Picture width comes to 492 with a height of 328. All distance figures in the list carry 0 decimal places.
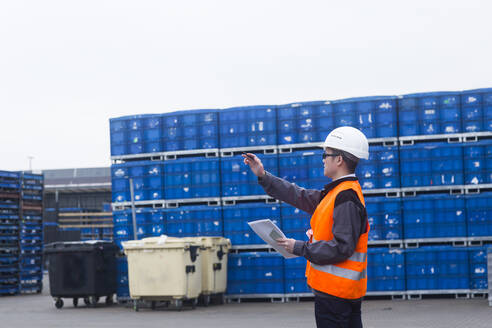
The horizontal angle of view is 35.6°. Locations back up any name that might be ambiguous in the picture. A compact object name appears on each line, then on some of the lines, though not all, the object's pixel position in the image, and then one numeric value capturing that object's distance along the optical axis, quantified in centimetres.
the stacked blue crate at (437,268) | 1515
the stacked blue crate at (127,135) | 1691
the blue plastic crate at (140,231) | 1647
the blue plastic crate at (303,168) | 1566
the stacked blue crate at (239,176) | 1600
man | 435
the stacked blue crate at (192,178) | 1631
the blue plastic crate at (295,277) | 1562
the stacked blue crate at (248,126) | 1608
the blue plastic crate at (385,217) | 1542
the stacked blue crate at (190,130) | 1641
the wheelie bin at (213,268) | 1507
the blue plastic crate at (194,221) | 1622
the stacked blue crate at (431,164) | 1530
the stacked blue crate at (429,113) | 1535
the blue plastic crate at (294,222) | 1567
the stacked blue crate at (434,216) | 1525
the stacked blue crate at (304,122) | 1573
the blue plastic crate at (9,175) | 2062
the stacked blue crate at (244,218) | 1590
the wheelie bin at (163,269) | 1414
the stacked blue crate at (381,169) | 1548
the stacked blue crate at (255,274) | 1581
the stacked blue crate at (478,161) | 1516
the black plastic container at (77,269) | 1538
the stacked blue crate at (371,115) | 1555
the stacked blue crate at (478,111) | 1527
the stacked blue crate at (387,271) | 1534
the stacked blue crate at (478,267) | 1505
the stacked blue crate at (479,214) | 1512
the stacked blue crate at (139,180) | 1664
